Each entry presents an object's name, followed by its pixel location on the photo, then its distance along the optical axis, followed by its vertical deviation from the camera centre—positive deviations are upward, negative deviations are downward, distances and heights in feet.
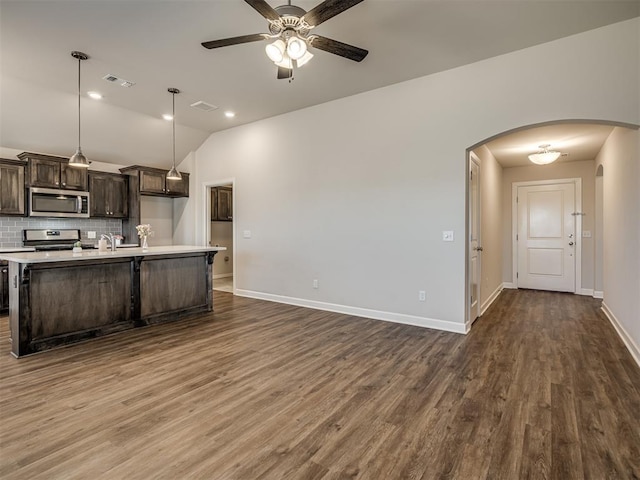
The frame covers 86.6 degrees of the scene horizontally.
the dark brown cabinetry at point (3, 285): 16.48 -2.34
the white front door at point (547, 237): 22.24 -0.15
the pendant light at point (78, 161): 12.69 +2.87
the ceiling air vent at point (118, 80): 14.00 +6.62
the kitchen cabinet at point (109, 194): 20.40 +2.64
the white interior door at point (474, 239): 14.16 -0.18
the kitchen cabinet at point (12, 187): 17.01 +2.57
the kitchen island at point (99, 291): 11.08 -2.12
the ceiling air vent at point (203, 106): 16.95 +6.67
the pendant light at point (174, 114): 15.42 +6.64
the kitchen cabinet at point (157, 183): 21.58 +3.59
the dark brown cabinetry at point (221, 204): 25.90 +2.52
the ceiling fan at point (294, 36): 7.63 +5.12
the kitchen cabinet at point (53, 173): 17.71 +3.51
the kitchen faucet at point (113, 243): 14.39 -0.27
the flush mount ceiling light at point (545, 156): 17.98 +4.22
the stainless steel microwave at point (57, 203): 17.90 +1.89
